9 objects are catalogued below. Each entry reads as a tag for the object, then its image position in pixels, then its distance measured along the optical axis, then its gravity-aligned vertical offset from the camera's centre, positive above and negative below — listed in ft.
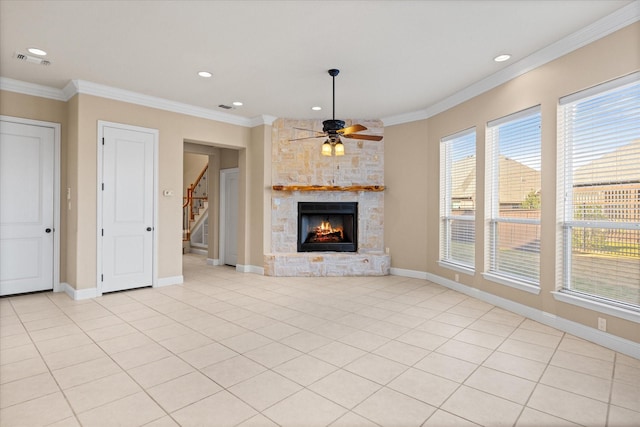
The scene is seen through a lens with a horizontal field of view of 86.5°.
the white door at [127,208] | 16.71 +0.06
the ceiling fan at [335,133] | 14.23 +3.31
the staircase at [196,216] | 31.83 -0.56
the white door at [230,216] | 25.10 -0.44
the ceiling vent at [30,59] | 13.00 +5.88
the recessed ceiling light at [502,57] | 12.83 +5.91
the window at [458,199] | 17.21 +0.70
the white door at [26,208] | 15.79 +0.04
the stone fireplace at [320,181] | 22.08 +1.93
